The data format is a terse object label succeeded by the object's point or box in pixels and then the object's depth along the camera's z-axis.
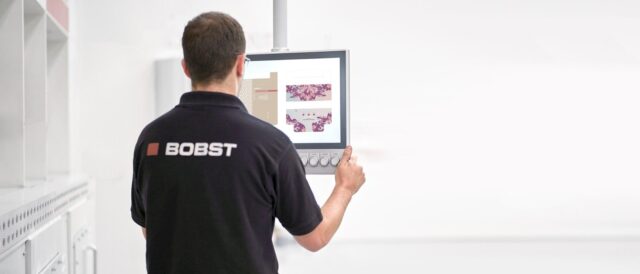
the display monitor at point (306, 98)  1.66
